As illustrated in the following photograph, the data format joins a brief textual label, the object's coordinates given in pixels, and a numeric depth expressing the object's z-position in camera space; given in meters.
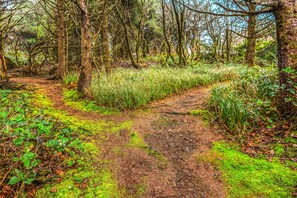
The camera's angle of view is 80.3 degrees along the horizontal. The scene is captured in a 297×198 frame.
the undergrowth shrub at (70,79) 7.15
